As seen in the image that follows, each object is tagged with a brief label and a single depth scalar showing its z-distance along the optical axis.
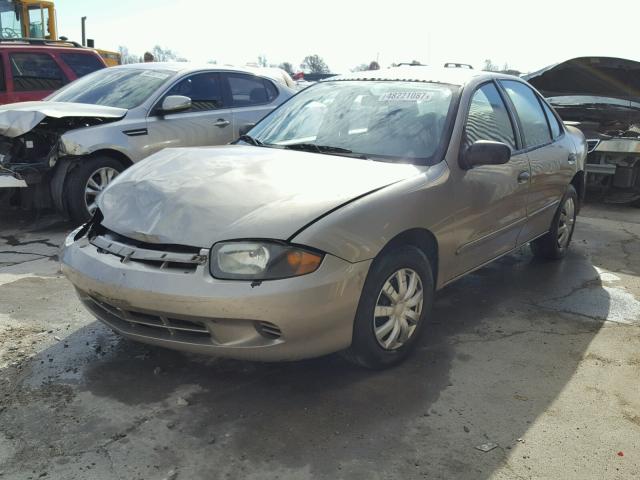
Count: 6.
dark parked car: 7.85
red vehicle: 8.77
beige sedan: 2.72
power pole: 19.83
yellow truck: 14.09
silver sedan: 5.91
